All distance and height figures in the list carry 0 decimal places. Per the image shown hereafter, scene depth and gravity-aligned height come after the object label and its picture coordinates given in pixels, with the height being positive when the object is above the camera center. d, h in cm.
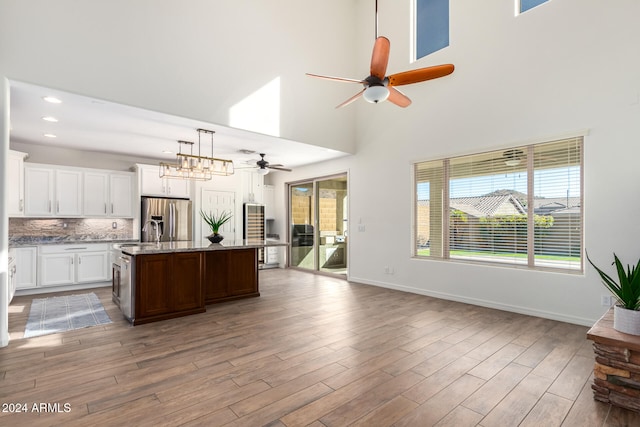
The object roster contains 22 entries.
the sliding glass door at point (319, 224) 721 -29
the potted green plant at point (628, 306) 224 -68
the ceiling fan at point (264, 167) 589 +85
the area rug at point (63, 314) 364 -135
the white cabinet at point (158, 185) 629 +55
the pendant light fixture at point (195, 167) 461 +67
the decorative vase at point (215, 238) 477 -40
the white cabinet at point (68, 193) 568 +33
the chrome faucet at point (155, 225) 626 -28
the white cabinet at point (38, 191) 541 +36
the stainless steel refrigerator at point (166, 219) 628 -16
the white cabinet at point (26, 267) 518 -92
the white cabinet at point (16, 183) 512 +46
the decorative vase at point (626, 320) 224 -77
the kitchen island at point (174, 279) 386 -91
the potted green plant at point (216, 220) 478 -17
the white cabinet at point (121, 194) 618 +34
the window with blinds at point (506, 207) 395 +8
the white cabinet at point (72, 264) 541 -94
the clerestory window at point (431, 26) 520 +316
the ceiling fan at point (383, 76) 302 +142
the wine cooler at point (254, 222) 787 -26
